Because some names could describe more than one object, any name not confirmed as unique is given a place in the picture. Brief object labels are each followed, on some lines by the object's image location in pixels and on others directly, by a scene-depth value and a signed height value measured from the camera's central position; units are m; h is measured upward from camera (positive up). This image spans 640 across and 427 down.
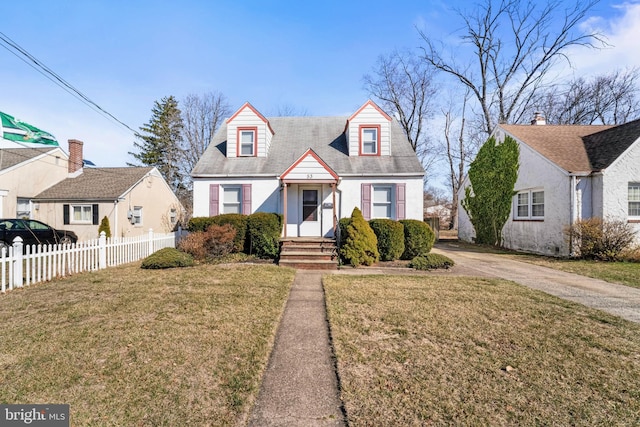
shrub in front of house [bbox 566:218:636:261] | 9.94 -0.74
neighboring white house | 10.88 +1.50
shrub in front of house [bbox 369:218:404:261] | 9.75 -0.75
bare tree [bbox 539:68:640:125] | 23.36 +9.64
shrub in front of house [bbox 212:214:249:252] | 10.45 -0.30
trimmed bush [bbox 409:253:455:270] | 8.69 -1.40
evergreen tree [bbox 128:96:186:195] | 30.36 +8.21
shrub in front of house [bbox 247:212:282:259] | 10.23 -0.65
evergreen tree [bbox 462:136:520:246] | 14.61 +1.65
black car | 11.70 -0.58
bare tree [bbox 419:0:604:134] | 21.98 +11.11
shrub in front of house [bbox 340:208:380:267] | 9.20 -0.93
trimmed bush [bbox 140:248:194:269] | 8.37 -1.27
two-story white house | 11.98 +1.68
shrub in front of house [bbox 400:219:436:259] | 10.04 -0.77
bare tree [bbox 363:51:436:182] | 27.61 +10.87
